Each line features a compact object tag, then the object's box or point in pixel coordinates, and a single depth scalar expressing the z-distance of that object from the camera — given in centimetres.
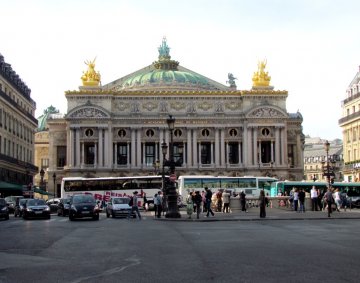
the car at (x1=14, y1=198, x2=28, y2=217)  4511
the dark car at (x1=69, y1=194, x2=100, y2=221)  3944
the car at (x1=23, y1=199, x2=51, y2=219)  4244
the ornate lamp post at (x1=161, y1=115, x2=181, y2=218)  3995
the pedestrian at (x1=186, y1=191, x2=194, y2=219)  3991
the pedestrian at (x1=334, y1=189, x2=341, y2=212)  4901
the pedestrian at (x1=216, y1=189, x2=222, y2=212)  5097
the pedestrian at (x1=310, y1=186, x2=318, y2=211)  4952
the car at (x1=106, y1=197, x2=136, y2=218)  4450
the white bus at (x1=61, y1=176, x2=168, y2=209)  6581
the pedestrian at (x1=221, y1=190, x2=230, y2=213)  4794
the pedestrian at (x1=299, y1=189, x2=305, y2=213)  4694
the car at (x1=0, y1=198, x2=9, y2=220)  4239
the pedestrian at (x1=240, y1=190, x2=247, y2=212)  4884
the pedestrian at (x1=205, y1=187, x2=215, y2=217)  4154
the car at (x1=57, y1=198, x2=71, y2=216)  4954
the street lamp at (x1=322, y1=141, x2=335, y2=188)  5308
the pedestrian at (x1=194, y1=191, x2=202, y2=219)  3983
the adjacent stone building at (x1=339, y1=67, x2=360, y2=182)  8700
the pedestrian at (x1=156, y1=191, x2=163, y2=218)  4222
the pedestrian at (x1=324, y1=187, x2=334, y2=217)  3925
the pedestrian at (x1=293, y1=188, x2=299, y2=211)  4831
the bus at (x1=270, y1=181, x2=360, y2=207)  7019
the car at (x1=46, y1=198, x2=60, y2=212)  6125
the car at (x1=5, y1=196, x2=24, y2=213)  5847
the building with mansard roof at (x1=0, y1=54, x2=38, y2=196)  7381
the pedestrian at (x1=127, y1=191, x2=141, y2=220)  4192
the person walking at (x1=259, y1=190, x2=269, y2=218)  3919
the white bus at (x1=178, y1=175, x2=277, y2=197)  6969
